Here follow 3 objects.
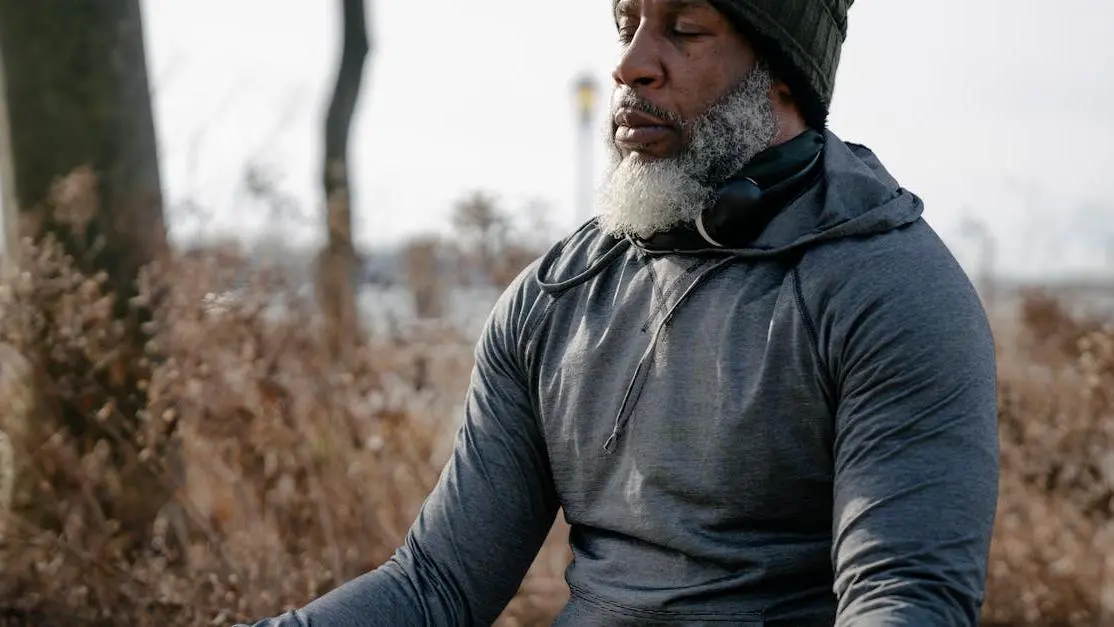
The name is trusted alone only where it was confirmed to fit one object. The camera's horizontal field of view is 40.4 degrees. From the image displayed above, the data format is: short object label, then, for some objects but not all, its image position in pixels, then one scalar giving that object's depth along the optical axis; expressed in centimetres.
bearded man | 205
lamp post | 1405
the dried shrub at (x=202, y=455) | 427
